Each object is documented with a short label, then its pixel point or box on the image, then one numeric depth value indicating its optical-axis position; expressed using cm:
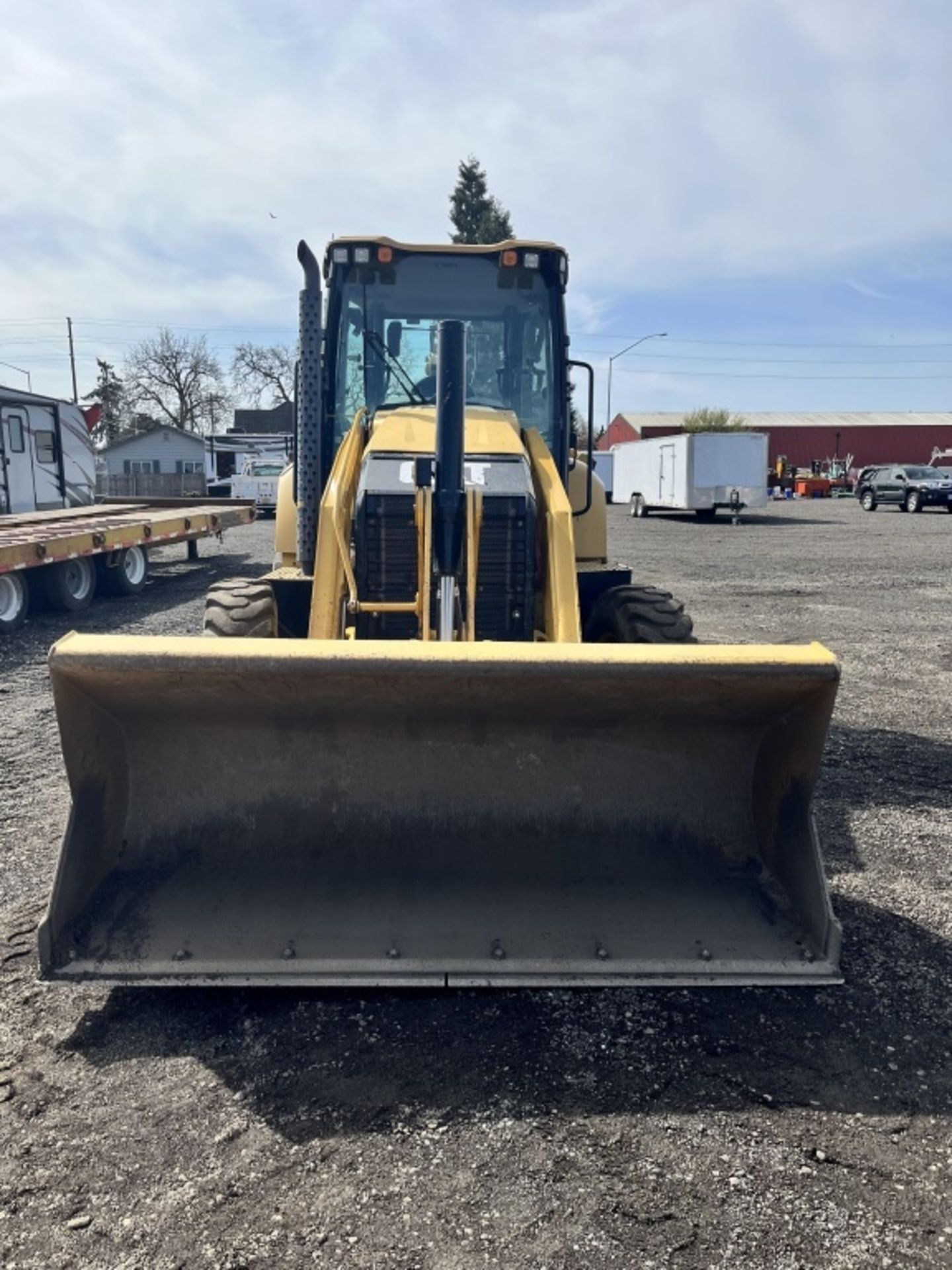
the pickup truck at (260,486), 2905
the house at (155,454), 5931
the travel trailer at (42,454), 1631
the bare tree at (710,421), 4733
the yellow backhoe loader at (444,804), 313
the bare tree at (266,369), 6781
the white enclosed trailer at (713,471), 2800
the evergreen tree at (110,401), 6775
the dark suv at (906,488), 3200
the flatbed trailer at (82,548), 1041
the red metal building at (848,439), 6469
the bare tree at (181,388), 6831
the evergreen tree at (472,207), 4916
